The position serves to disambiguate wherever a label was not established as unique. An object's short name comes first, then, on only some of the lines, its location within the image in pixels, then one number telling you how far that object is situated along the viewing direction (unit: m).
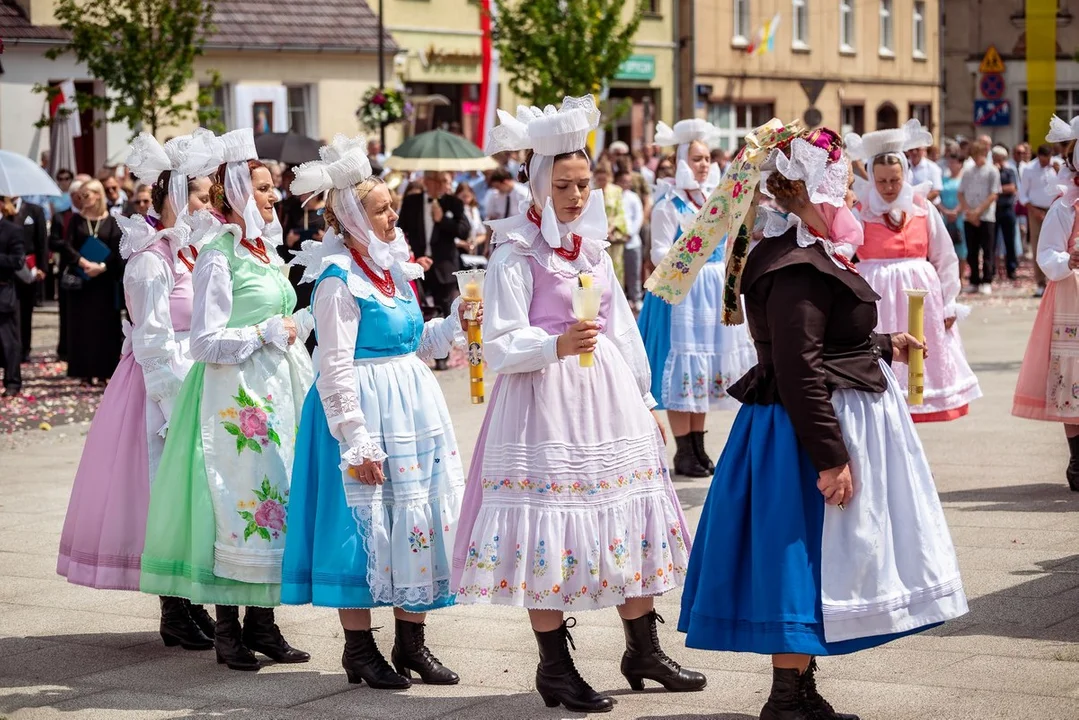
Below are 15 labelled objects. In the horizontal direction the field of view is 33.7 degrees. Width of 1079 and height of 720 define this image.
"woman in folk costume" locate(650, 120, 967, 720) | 5.20
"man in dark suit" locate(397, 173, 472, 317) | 16.50
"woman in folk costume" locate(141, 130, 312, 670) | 6.55
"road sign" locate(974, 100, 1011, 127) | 30.12
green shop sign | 40.25
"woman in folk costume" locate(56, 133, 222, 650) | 6.95
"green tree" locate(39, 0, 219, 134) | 22.11
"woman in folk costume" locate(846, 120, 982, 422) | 9.41
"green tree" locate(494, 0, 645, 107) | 31.56
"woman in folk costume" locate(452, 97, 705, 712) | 5.78
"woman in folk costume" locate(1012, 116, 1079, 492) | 9.59
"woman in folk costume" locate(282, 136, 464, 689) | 6.14
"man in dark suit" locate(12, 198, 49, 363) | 17.12
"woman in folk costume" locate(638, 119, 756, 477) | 10.55
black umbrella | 16.97
